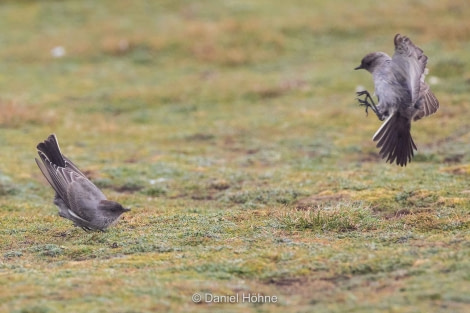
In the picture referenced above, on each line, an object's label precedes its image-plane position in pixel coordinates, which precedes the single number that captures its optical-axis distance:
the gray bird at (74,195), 10.12
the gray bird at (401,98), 10.54
